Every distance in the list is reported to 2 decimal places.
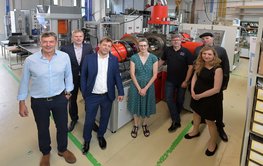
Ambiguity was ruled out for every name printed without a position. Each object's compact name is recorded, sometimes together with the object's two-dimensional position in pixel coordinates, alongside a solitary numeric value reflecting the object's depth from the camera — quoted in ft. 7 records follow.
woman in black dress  7.24
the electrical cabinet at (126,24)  15.55
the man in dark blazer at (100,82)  7.28
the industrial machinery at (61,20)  11.50
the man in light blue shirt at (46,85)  5.99
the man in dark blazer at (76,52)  8.16
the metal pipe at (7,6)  29.27
